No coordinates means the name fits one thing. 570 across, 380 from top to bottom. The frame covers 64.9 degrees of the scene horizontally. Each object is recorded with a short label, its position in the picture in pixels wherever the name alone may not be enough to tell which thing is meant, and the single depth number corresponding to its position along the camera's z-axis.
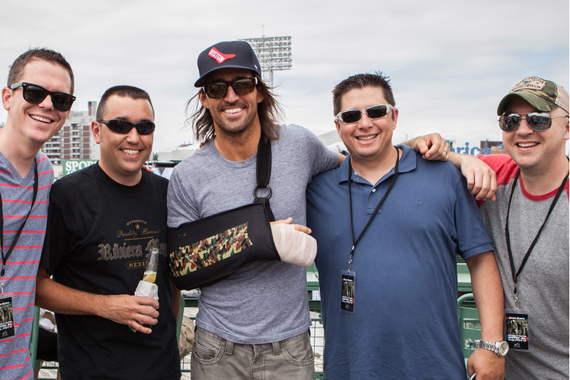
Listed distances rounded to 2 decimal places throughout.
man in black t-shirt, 2.44
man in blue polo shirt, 2.36
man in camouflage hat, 2.20
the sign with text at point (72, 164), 29.66
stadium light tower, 46.72
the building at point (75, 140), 136.88
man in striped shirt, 2.25
